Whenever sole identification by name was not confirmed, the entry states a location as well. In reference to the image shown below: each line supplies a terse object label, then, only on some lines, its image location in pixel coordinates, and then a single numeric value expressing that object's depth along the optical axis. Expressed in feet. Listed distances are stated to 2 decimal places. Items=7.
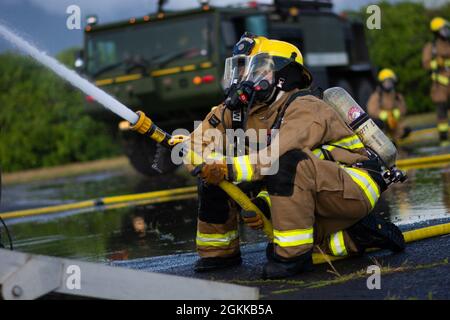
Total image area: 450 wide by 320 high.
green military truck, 79.92
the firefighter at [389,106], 87.76
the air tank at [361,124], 31.45
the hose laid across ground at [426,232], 33.09
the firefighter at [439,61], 88.43
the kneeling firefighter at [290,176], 28.35
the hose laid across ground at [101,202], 61.77
